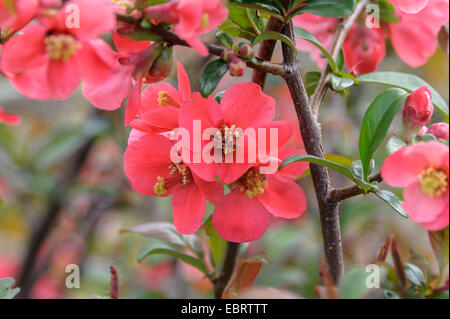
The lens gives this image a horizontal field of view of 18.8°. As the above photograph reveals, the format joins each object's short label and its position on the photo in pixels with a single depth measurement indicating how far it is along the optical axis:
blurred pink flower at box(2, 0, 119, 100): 0.51
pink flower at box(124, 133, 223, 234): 0.55
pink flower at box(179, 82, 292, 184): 0.54
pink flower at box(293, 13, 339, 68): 0.64
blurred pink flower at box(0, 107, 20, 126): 0.61
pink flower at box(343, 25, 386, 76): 0.63
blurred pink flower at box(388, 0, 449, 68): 0.62
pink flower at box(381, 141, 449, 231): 0.50
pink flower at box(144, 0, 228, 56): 0.51
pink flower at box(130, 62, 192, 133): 0.55
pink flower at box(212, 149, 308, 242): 0.55
